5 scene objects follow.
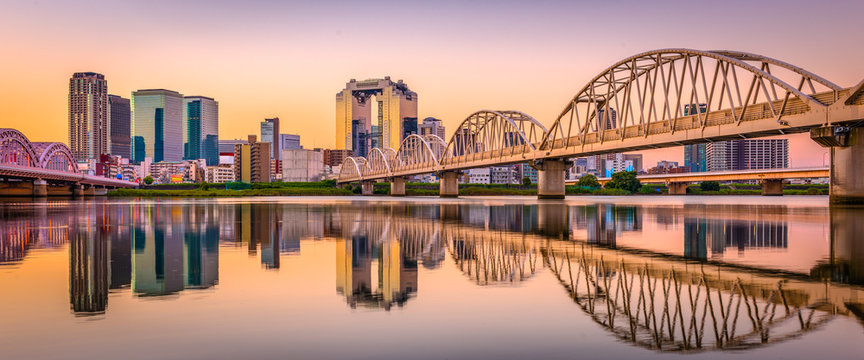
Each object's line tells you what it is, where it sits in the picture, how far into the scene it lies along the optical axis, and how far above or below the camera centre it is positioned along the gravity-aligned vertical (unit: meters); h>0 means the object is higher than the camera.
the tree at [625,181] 167.12 +0.24
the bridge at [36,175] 123.11 +2.09
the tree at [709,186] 191.12 -1.41
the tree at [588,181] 177.62 +0.31
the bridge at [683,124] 44.56 +5.77
